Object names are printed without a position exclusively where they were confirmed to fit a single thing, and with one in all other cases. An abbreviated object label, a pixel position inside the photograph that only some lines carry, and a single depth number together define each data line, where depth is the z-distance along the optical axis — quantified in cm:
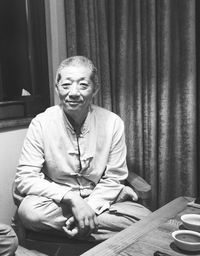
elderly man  178
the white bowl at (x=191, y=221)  133
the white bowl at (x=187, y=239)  118
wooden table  122
